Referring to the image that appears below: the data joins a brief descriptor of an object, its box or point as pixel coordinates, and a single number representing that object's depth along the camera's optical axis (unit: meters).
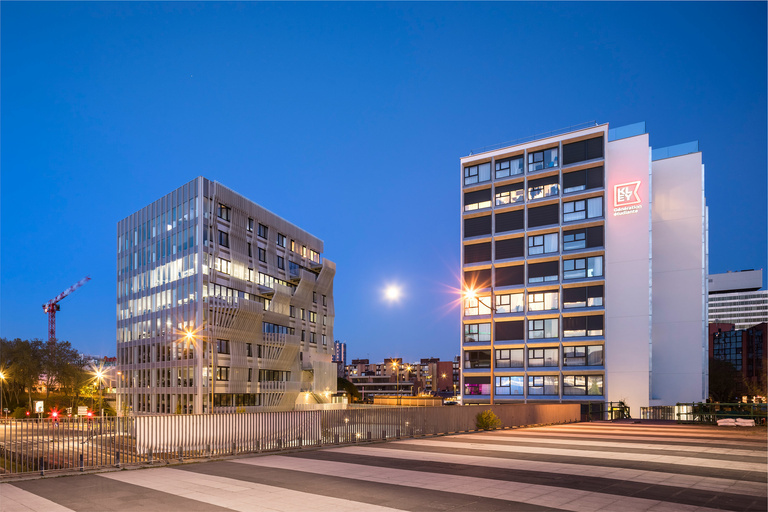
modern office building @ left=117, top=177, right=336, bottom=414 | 65.19
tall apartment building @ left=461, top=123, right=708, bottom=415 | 59.09
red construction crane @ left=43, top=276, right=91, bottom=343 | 186.20
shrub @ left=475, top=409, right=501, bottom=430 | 32.41
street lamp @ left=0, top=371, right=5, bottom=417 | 83.12
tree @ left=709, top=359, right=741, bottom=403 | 91.44
